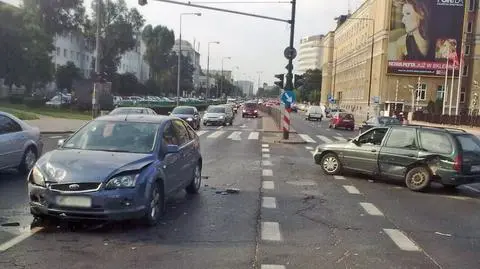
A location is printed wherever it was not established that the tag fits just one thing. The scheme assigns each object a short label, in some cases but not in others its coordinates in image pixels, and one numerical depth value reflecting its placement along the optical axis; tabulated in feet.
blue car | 22.68
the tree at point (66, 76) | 294.46
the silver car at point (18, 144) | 36.80
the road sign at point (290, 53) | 84.23
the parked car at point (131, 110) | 79.65
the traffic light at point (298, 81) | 86.58
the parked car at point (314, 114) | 215.51
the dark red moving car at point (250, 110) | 206.91
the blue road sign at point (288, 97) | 82.12
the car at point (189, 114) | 109.50
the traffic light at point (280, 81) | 89.66
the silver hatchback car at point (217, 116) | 131.75
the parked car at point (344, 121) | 148.05
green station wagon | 38.68
